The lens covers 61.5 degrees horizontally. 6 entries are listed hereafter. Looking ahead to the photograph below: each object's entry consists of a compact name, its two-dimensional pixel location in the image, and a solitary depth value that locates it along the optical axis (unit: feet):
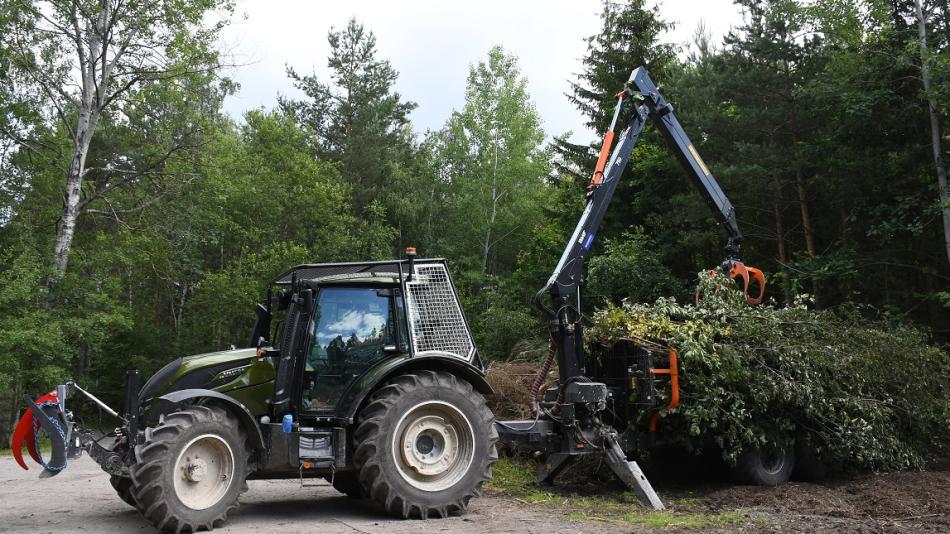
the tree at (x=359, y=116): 111.04
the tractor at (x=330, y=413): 20.52
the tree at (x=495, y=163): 112.57
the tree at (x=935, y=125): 47.73
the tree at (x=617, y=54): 82.99
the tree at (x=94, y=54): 61.62
